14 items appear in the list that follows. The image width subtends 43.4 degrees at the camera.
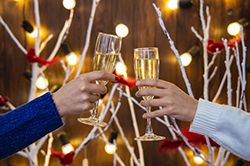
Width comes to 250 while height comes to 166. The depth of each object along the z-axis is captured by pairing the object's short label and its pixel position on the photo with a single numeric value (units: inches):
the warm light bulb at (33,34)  77.2
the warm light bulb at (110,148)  71.3
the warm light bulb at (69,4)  69.3
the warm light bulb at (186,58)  70.7
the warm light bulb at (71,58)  74.8
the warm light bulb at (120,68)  71.7
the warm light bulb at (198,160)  74.1
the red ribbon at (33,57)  65.2
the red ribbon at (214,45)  61.7
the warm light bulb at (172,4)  73.4
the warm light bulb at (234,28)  69.5
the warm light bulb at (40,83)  73.7
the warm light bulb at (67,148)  74.4
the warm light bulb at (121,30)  74.0
